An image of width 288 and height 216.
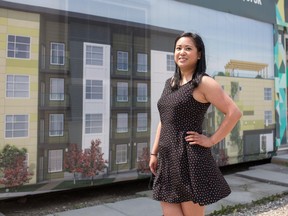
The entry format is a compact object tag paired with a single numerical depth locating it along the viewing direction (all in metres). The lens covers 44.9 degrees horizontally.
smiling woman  1.95
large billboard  3.40
